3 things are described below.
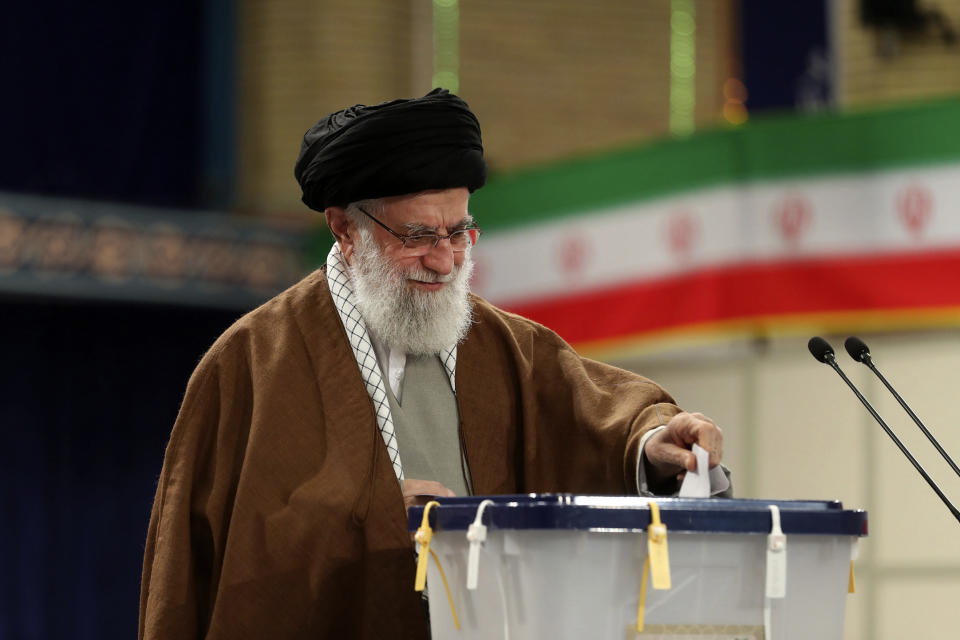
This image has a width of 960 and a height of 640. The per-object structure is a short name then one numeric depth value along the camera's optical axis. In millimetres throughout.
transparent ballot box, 3785
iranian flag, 11273
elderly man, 4770
